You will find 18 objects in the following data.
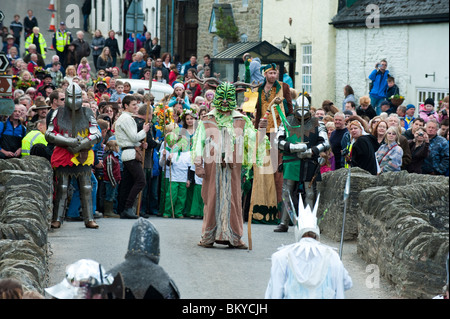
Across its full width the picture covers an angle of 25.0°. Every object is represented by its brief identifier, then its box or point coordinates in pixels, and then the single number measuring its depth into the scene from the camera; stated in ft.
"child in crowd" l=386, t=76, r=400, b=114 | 80.76
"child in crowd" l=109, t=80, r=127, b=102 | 73.77
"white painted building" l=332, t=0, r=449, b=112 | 78.59
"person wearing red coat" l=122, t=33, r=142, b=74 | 115.65
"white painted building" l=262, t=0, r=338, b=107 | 98.12
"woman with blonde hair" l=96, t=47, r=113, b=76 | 99.54
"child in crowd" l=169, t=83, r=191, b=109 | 62.52
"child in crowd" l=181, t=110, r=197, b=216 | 56.65
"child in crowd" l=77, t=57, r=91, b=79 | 87.20
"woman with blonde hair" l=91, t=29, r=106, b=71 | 113.39
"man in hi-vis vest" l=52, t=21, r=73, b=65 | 109.70
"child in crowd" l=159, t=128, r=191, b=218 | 57.41
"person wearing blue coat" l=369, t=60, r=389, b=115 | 81.76
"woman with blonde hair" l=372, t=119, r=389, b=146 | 52.90
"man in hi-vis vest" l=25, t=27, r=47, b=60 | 109.09
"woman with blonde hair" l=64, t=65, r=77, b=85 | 81.27
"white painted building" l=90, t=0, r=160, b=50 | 147.95
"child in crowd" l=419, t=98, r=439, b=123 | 66.40
